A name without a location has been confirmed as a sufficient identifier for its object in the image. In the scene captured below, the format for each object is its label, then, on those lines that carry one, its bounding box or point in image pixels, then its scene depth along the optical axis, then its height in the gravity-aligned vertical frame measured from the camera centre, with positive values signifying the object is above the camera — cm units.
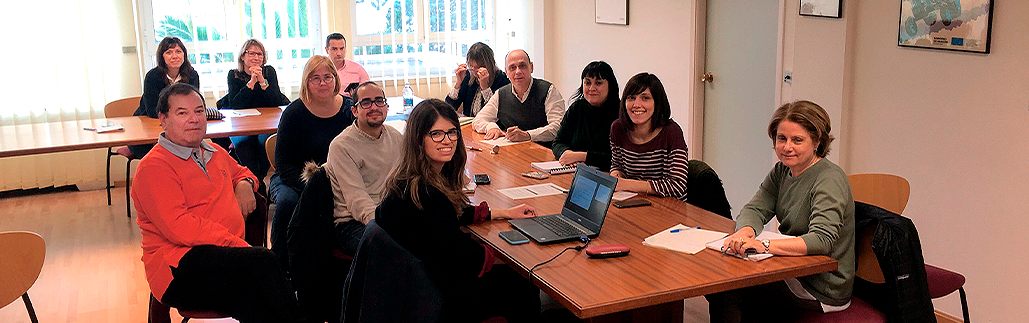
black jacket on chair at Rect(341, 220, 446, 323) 242 -70
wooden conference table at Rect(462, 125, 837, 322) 235 -70
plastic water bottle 613 -50
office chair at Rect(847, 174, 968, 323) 327 -63
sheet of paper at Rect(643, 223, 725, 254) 271 -68
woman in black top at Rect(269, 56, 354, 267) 412 -45
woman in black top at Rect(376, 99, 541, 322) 268 -59
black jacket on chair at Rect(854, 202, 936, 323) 259 -73
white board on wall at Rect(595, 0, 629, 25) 635 +10
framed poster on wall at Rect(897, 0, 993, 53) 353 -2
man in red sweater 301 -75
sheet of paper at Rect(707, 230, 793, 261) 271 -66
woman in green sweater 262 -63
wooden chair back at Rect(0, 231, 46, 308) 289 -75
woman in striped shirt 344 -47
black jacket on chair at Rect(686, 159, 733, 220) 348 -66
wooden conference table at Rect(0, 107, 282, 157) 481 -58
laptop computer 286 -63
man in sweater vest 498 -46
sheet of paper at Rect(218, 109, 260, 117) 576 -53
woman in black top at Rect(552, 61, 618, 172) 420 -45
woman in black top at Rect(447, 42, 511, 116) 557 -34
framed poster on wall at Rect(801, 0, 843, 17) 422 +6
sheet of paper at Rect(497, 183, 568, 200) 352 -66
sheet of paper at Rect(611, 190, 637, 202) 337 -65
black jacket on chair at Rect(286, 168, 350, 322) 327 -82
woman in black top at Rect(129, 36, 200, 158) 574 -27
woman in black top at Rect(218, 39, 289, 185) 604 -40
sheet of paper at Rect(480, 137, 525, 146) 472 -62
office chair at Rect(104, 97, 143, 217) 596 -52
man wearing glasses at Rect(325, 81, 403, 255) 346 -54
